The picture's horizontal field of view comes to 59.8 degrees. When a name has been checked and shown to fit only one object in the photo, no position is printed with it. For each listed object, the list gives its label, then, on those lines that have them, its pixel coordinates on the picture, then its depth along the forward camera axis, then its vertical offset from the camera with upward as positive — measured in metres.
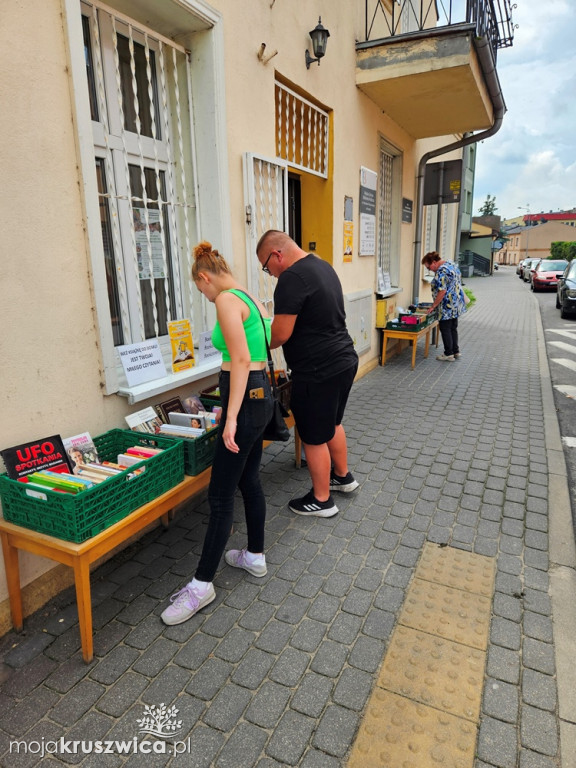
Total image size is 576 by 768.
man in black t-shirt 3.10 -0.50
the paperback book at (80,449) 2.71 -0.99
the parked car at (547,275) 24.55 -0.86
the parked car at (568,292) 14.70 -1.04
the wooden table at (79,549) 2.22 -1.28
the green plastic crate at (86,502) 2.21 -1.09
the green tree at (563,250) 46.48 +0.63
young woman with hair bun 2.43 -0.69
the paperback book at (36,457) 2.42 -0.94
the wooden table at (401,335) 8.08 -1.20
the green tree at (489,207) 77.62 +7.71
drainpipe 6.05 +2.11
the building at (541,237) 76.12 +3.14
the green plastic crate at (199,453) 2.91 -1.10
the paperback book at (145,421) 3.11 -0.96
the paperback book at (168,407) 3.35 -0.95
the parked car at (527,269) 34.69 -0.81
